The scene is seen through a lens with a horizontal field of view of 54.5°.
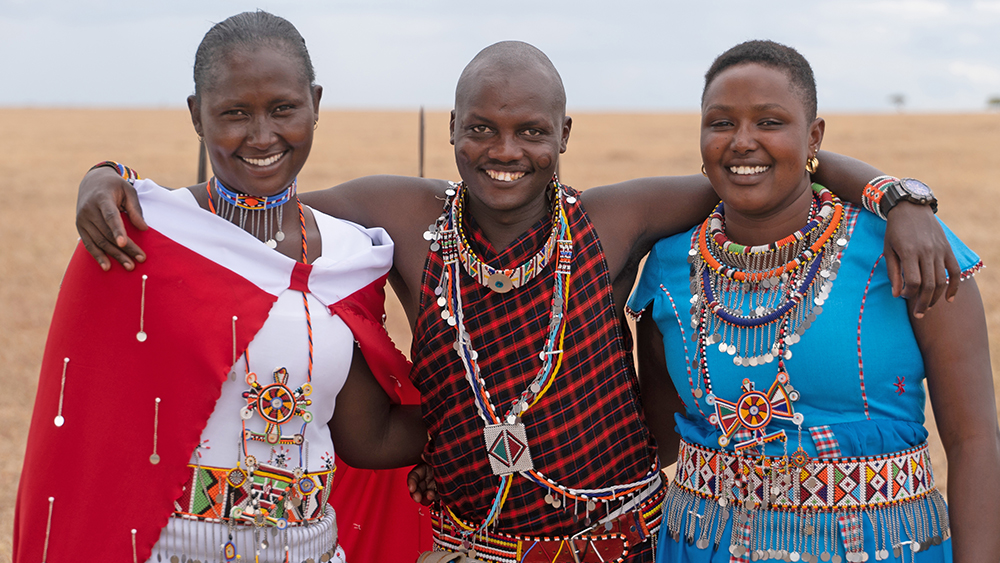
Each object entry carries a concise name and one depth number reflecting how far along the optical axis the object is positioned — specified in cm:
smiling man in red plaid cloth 310
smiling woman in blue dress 280
